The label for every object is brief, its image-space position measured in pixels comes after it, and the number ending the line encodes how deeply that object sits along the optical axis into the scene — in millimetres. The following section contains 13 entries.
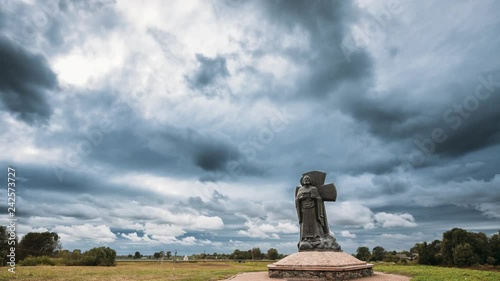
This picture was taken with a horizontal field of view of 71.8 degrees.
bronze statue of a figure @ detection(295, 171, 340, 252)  22281
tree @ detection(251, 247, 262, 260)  81688
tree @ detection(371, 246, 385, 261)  63047
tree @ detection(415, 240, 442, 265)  52750
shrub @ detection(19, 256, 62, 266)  38450
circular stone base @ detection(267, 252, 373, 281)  18281
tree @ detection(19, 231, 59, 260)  55878
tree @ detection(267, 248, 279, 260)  78688
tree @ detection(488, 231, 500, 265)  47781
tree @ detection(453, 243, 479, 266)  46188
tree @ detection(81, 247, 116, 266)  44538
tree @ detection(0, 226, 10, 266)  36538
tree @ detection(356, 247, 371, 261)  59831
